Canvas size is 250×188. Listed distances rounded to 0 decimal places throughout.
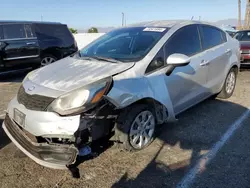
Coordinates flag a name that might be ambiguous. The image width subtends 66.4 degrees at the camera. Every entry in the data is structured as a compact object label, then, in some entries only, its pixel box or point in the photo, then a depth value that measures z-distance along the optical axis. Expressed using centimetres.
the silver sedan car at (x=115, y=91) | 199
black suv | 568
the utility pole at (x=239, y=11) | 2162
